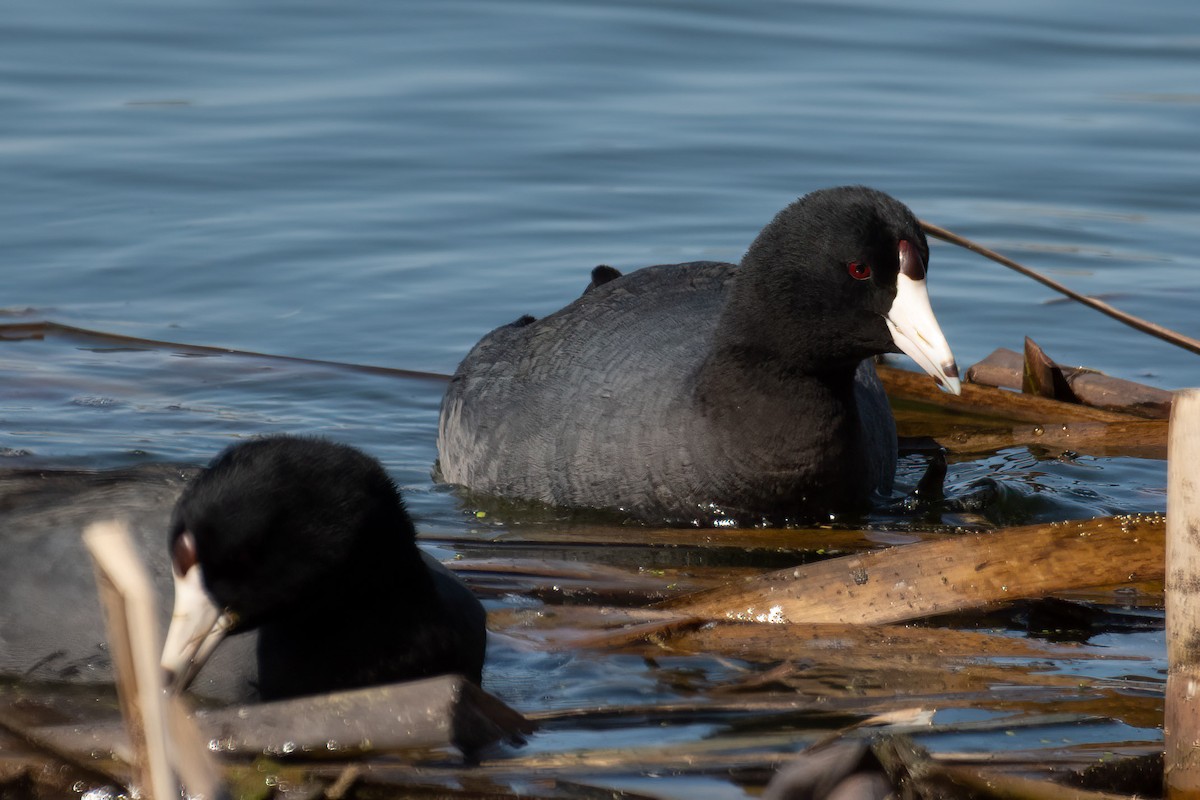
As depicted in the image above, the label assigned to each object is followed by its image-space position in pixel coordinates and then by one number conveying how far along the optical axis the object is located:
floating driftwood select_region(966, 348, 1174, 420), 12.99
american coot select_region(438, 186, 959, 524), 11.00
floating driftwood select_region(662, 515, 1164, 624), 8.71
